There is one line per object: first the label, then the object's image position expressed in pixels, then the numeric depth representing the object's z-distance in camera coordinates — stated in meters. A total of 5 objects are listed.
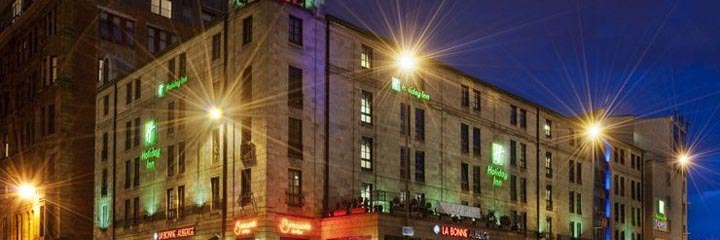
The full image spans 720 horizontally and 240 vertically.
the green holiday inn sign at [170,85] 52.72
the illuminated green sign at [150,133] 55.34
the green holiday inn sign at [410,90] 52.56
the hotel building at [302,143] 45.38
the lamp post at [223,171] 44.31
